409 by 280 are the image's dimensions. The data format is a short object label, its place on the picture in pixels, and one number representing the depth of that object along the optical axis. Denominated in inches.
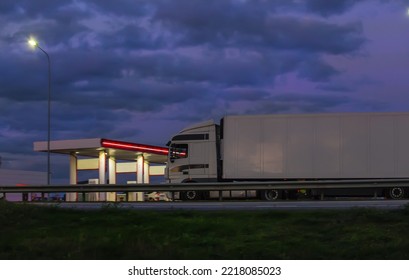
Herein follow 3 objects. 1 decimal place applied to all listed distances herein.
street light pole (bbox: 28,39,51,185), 1291.8
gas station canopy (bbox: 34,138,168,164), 1717.5
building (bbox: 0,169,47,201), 2773.1
